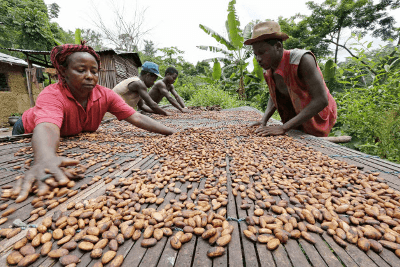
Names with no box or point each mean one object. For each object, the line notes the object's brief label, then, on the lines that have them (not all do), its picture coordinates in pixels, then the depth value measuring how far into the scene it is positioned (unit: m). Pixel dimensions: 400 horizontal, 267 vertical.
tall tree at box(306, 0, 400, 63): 12.41
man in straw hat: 1.99
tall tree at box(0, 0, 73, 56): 9.41
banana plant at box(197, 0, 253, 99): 7.12
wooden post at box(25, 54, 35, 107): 7.78
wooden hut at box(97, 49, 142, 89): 8.11
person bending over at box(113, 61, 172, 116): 4.19
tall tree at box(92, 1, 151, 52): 15.41
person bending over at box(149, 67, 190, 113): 5.14
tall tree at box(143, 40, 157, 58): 23.31
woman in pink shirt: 1.05
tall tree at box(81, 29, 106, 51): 20.79
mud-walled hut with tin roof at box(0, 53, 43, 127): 8.36
